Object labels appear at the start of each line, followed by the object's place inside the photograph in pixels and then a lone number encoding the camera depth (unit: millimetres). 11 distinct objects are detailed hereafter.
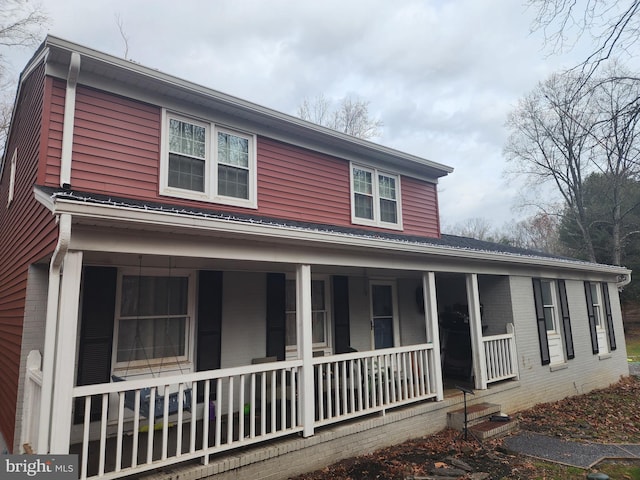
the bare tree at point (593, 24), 3840
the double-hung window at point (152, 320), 5375
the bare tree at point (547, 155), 23094
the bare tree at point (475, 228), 43250
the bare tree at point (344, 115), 22266
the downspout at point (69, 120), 5102
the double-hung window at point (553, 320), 8680
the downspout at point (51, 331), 3205
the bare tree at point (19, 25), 13210
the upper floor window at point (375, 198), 8734
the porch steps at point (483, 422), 6141
